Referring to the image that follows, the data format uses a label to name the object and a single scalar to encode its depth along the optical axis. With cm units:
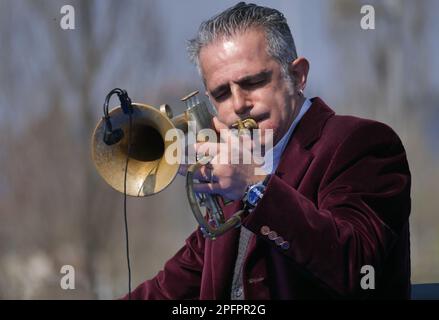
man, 440
